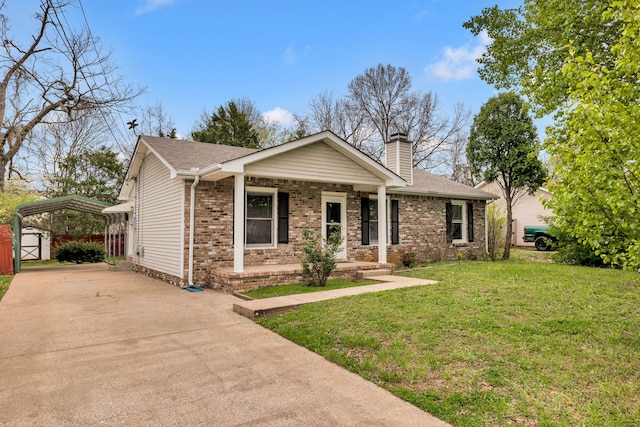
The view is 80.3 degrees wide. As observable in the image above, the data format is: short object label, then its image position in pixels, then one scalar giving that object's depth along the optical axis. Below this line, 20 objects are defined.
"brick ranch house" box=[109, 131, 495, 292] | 9.12
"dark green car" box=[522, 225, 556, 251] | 20.21
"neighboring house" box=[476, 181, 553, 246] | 23.34
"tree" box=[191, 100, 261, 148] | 27.56
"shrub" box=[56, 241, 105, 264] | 18.30
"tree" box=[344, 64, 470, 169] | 25.25
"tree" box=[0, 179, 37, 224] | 15.31
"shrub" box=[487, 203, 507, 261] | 15.36
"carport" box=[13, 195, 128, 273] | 13.37
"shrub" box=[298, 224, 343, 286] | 8.35
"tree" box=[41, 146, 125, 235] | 22.22
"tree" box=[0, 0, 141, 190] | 16.70
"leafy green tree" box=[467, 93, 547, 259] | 13.70
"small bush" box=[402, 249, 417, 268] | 12.25
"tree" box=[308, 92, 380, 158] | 25.97
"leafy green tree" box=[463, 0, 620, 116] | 7.71
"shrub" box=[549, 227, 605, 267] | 12.27
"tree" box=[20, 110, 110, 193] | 21.78
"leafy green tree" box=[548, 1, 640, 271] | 3.43
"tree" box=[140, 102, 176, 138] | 27.14
